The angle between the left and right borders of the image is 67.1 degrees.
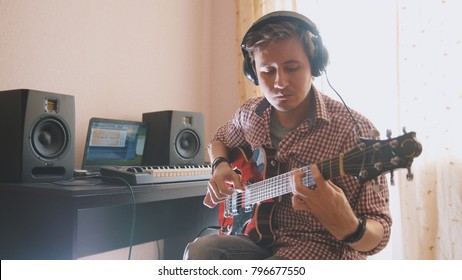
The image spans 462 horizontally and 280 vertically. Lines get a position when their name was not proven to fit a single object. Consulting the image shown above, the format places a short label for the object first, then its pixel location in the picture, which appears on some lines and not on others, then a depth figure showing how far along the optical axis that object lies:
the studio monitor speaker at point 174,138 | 1.46
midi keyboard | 1.03
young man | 0.67
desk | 0.87
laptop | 1.33
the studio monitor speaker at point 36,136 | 0.99
